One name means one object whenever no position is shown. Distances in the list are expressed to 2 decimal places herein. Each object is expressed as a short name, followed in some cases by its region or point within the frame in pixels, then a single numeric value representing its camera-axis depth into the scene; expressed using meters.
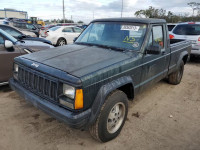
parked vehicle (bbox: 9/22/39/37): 13.36
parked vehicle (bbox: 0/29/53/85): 3.98
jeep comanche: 2.12
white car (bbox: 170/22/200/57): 7.21
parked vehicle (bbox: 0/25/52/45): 6.79
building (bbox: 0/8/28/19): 45.53
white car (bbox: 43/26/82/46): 11.07
